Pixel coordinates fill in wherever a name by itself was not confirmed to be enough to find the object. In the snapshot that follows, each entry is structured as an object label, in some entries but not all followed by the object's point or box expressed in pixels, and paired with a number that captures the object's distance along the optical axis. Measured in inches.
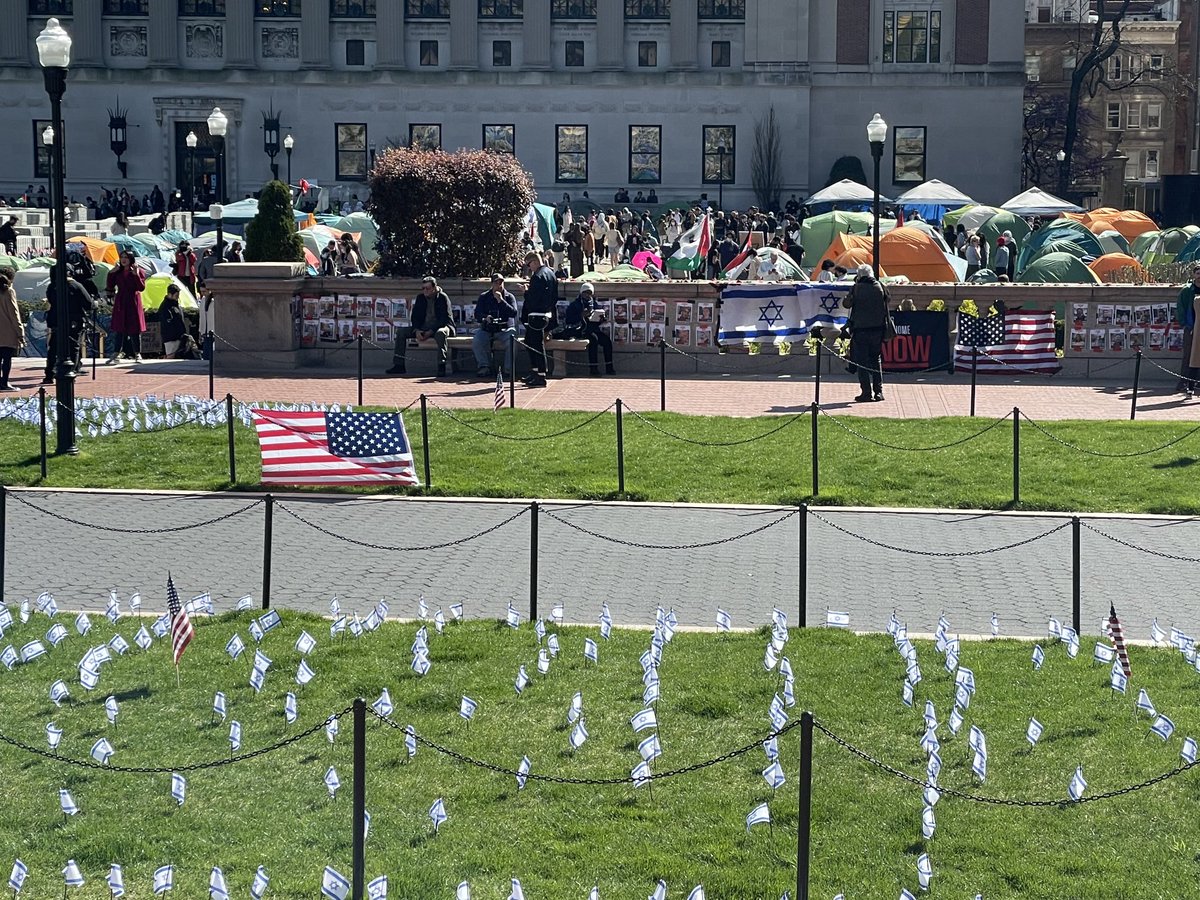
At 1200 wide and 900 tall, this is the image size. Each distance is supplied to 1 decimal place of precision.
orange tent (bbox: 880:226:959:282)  1355.8
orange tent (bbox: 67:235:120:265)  1365.7
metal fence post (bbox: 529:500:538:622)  447.2
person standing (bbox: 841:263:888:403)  874.1
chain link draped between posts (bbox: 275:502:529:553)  482.5
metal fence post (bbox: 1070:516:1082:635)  436.3
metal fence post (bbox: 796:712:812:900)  259.6
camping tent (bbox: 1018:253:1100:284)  1294.3
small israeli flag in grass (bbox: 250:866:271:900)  272.8
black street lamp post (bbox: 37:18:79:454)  705.0
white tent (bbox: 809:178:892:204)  1977.1
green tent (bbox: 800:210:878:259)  1738.4
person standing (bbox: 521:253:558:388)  931.3
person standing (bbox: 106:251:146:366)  1036.5
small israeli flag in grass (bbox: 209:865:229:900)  268.5
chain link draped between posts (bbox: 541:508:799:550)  491.5
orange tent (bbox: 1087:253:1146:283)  1375.5
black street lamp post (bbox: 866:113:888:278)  1034.7
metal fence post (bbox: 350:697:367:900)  267.0
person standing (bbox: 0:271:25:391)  895.7
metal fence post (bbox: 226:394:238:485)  661.3
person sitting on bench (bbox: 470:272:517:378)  948.0
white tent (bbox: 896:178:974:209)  1955.0
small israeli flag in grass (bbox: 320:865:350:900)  268.4
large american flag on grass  629.3
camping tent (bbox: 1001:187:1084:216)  1910.7
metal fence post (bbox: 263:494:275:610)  454.3
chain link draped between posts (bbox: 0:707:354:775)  297.2
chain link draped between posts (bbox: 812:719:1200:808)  296.9
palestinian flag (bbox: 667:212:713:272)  1539.1
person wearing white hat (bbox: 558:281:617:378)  976.9
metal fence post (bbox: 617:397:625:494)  641.0
